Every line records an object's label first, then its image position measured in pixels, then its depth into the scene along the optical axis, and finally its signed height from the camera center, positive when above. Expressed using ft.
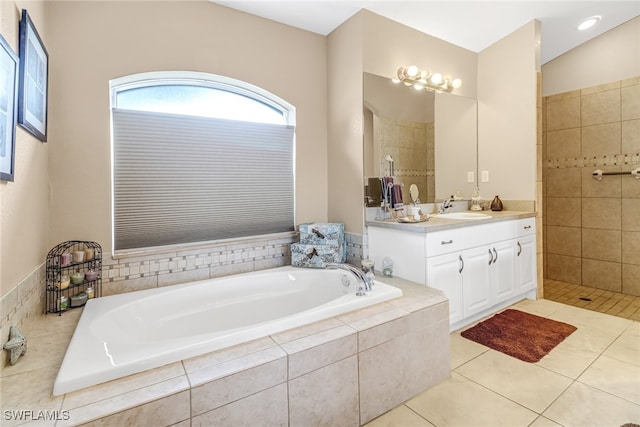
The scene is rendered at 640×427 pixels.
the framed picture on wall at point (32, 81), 4.54 +2.15
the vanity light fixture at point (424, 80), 8.75 +3.93
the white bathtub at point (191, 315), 3.78 -1.79
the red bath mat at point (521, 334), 6.96 -3.06
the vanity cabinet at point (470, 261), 7.19 -1.29
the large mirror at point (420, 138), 8.32 +2.22
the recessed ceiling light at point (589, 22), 9.53 +5.89
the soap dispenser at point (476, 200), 10.71 +0.38
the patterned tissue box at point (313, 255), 8.11 -1.12
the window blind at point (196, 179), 6.75 +0.84
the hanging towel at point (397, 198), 8.30 +0.37
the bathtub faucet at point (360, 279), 5.92 -1.31
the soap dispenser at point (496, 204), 10.23 +0.22
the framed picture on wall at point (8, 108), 3.87 +1.40
